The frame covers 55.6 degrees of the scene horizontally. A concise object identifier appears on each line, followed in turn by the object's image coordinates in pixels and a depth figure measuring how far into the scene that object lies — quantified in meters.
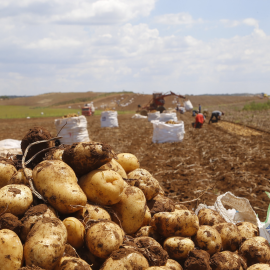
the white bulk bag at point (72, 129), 9.18
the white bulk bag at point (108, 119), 19.39
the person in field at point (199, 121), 18.44
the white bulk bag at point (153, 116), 23.52
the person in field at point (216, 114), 23.36
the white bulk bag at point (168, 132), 12.07
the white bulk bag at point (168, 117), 14.92
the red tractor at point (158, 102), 28.97
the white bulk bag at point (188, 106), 43.34
